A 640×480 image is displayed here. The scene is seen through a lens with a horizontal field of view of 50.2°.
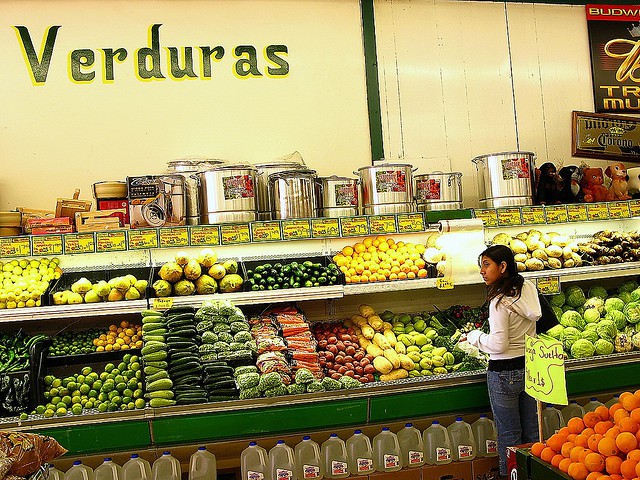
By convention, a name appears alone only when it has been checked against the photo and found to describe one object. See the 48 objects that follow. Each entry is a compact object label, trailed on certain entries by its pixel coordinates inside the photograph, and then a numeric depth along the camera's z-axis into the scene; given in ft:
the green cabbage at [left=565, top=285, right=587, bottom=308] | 20.06
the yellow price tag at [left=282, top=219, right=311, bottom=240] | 17.60
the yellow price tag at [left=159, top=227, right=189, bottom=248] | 16.98
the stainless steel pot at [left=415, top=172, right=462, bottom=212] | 19.49
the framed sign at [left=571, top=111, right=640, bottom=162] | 23.57
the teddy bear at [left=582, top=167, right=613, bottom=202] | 20.92
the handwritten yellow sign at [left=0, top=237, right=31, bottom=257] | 16.51
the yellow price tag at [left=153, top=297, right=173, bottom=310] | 16.10
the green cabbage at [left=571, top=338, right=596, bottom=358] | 17.22
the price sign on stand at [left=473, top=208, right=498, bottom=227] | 19.07
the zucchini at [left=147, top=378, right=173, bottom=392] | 14.70
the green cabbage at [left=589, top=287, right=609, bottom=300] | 20.56
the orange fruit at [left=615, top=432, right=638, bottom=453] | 9.84
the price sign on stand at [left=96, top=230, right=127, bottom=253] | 16.69
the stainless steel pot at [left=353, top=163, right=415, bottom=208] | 18.63
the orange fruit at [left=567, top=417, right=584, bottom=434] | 11.25
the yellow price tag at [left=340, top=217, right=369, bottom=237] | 18.07
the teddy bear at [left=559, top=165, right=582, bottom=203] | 20.58
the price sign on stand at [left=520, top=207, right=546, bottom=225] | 19.35
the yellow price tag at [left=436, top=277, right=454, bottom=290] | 17.88
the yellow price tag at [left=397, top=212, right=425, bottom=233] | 18.45
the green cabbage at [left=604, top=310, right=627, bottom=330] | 18.48
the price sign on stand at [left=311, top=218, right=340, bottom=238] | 17.78
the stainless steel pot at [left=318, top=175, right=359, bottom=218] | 18.53
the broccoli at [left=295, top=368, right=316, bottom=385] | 15.26
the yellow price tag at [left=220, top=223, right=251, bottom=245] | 17.34
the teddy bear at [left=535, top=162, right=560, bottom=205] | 20.42
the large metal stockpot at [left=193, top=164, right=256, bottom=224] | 17.60
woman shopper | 15.16
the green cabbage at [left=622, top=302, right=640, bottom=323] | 18.52
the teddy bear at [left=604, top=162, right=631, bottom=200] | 21.31
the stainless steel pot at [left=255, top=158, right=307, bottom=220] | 18.98
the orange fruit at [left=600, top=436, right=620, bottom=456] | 9.96
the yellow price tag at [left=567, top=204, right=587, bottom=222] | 19.83
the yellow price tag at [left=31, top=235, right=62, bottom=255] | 16.61
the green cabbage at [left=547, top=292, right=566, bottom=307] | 20.06
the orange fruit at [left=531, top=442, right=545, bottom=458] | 11.39
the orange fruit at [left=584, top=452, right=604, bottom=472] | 9.89
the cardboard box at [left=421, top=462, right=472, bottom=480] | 15.56
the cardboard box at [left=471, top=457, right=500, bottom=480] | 15.94
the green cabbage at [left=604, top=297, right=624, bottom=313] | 19.17
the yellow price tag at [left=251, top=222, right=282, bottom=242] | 17.42
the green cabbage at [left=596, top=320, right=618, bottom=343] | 17.74
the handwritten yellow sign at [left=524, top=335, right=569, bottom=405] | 11.09
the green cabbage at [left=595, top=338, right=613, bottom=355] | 17.42
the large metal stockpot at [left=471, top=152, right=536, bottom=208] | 19.57
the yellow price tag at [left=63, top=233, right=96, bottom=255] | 16.66
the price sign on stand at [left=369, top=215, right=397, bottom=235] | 18.28
